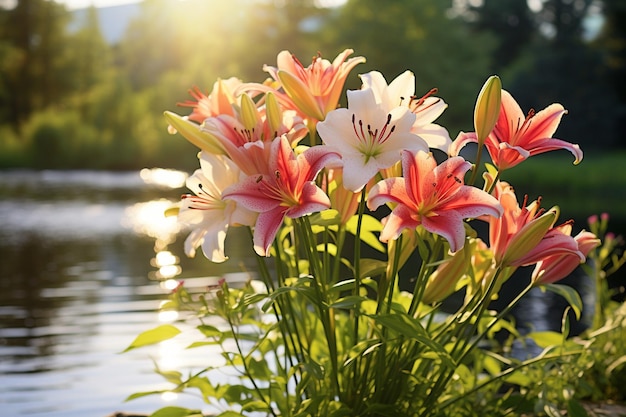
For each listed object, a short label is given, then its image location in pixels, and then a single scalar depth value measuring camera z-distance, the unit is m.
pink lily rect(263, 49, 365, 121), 1.87
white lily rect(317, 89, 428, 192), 1.75
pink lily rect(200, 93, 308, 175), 1.79
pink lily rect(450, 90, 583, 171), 1.86
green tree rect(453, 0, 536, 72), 29.40
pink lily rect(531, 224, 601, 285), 1.92
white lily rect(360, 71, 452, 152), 1.83
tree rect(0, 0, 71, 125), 28.73
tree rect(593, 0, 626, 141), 23.47
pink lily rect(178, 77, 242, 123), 1.94
